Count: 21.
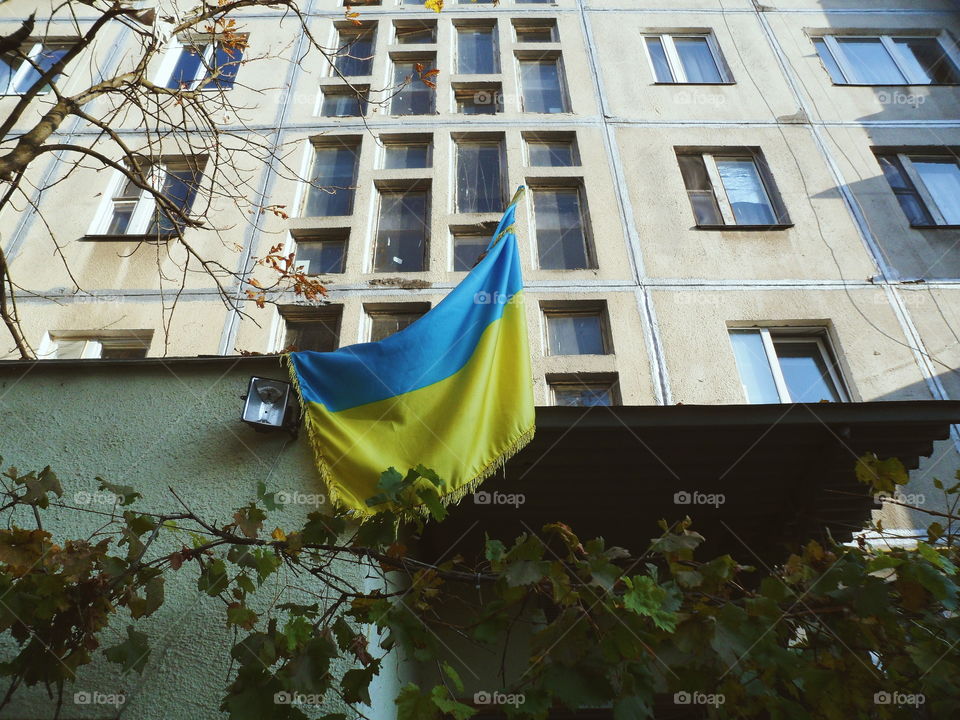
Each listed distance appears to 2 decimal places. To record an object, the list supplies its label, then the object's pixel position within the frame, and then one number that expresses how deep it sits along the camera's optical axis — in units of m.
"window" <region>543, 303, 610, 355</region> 8.45
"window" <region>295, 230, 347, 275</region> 9.49
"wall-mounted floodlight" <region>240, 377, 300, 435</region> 5.32
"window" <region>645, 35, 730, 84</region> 11.85
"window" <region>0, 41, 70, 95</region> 11.94
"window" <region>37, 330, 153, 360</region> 8.56
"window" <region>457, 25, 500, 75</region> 12.34
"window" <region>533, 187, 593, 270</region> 9.34
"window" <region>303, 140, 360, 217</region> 10.16
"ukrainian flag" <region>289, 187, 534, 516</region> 5.08
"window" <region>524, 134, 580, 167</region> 10.65
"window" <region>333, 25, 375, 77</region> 12.37
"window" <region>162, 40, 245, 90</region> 12.28
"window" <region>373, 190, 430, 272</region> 9.44
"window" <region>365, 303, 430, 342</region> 8.82
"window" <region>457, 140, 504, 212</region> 10.13
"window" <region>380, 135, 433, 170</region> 10.86
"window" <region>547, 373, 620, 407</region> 7.94
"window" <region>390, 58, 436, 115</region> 11.57
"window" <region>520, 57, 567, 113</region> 11.52
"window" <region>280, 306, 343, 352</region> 8.67
